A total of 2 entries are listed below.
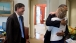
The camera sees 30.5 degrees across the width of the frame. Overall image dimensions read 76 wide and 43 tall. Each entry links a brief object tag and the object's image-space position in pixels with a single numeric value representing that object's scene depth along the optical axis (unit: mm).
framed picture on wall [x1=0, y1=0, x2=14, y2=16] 4527
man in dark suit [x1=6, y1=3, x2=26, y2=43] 2369
